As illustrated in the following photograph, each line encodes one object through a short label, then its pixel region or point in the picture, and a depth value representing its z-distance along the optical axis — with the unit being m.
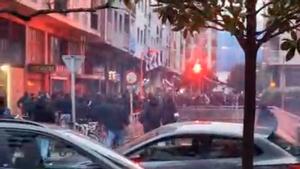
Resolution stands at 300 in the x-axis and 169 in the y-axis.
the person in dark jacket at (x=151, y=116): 20.81
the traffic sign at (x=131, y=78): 31.86
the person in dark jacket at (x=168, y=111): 21.97
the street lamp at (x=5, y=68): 27.03
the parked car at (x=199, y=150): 9.01
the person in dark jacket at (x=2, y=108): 15.81
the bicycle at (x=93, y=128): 21.56
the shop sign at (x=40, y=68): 28.23
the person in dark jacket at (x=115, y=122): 19.16
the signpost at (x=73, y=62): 21.08
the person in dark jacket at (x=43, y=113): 18.45
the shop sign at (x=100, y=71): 43.49
